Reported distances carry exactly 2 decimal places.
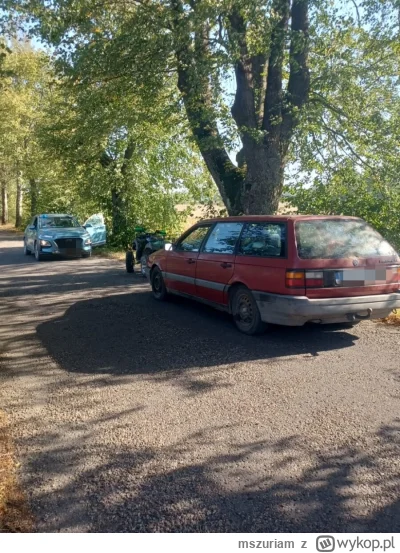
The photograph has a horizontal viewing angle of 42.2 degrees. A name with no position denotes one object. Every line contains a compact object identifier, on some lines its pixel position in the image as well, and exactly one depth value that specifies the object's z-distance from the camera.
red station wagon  6.37
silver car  17.94
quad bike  12.95
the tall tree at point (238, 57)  10.57
